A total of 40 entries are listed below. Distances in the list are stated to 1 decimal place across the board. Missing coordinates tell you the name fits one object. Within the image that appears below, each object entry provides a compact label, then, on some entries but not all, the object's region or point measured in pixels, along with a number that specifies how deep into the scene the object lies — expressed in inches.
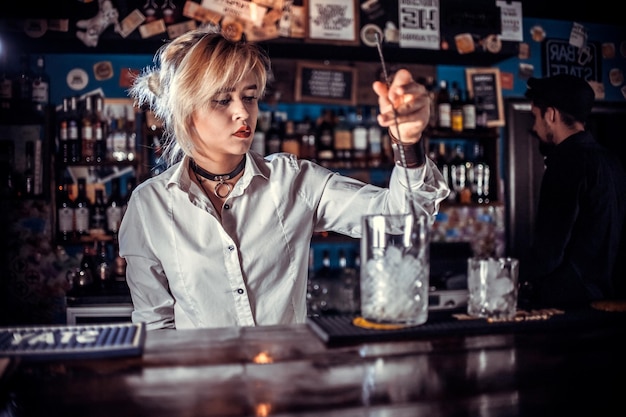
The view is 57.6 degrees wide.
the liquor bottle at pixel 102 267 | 147.4
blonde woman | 59.7
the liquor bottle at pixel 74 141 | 150.3
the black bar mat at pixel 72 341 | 35.3
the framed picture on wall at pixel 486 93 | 175.6
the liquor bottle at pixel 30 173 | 152.6
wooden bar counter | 26.4
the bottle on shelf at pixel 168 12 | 145.6
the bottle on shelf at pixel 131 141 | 151.9
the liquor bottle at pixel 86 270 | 146.1
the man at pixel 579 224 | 98.8
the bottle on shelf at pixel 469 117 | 169.5
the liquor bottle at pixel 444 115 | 167.2
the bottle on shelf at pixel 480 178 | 173.5
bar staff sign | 188.1
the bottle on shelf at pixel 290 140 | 155.6
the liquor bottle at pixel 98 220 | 148.9
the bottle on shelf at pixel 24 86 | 154.4
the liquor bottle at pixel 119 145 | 151.4
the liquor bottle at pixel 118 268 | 148.2
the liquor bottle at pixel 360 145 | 159.9
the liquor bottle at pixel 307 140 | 157.2
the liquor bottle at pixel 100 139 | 151.2
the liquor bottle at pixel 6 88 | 152.4
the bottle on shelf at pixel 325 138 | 157.4
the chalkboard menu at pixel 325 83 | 163.5
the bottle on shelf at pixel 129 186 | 155.5
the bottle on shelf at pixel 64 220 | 149.6
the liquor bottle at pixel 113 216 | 149.5
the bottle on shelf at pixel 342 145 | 158.9
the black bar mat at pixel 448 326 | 39.1
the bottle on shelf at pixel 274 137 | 154.8
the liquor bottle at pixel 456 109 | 169.3
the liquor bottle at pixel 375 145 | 161.3
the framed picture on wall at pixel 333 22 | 150.8
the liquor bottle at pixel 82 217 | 149.9
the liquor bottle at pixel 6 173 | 154.6
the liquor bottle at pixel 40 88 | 155.1
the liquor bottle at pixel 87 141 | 149.8
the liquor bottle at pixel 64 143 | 149.9
